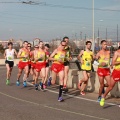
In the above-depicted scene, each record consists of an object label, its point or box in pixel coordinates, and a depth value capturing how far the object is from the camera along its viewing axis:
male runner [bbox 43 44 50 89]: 14.34
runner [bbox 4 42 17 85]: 15.98
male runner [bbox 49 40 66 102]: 11.31
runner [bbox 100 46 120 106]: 9.74
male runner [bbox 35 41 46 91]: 13.43
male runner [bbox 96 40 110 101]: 10.49
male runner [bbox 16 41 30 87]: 15.31
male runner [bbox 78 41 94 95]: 12.07
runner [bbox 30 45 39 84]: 14.08
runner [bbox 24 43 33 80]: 15.62
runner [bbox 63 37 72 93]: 11.95
